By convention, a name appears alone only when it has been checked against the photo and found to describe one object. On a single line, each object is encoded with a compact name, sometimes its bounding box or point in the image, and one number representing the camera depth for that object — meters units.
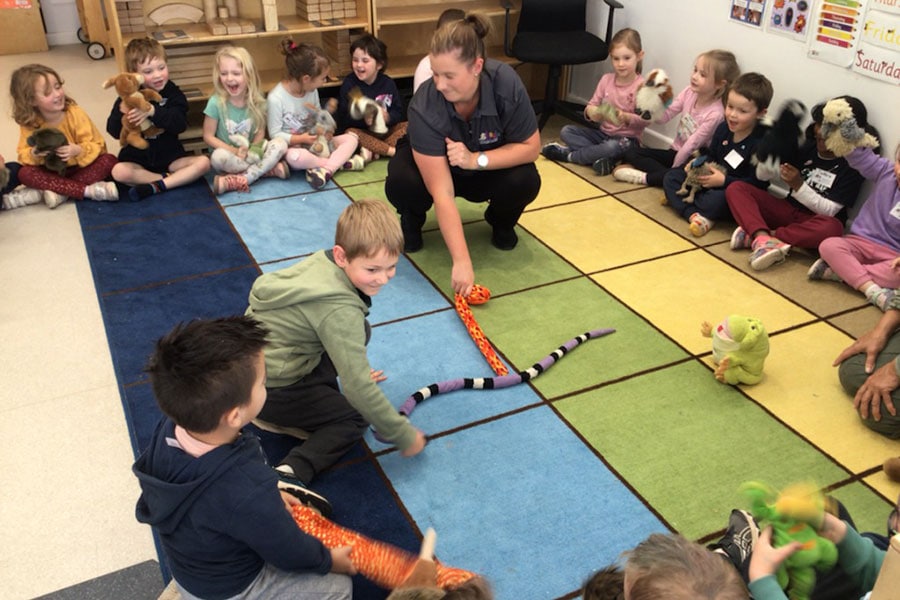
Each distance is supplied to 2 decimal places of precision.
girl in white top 3.92
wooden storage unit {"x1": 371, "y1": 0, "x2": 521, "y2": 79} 4.64
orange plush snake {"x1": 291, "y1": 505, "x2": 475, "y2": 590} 1.70
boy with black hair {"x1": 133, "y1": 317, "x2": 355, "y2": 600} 1.36
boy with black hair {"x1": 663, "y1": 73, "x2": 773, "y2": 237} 3.36
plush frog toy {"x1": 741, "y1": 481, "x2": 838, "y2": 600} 1.26
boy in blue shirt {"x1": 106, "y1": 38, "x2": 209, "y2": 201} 3.69
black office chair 4.30
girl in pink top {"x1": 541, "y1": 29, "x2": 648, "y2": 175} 4.04
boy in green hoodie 1.89
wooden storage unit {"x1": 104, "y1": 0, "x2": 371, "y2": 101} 4.08
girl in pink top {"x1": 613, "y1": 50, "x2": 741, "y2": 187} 3.66
